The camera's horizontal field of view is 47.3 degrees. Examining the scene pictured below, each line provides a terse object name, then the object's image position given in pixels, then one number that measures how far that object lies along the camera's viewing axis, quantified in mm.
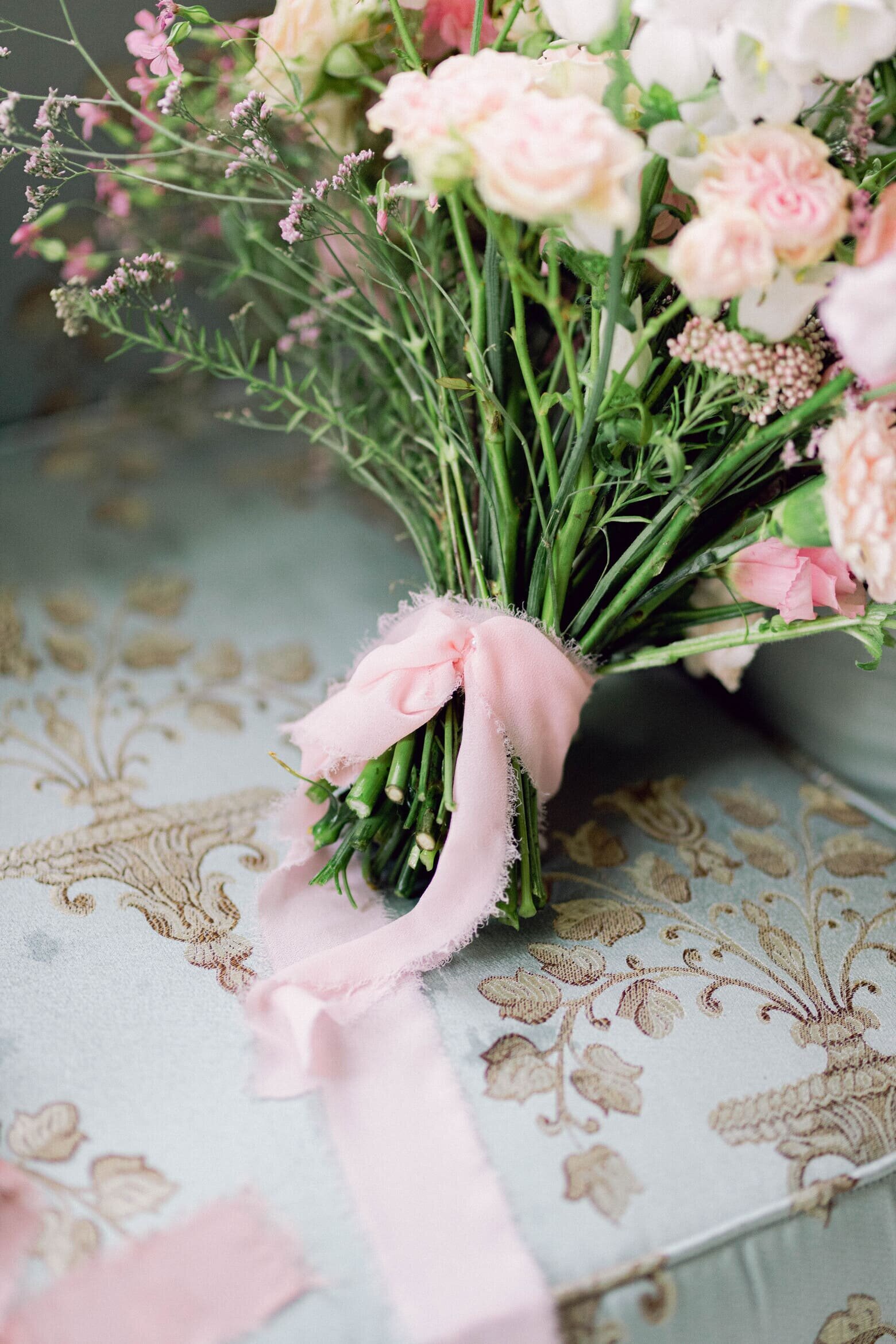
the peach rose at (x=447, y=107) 469
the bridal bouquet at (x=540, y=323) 469
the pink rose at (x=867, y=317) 424
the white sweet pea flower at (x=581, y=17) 499
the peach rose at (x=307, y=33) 630
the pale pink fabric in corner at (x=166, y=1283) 482
